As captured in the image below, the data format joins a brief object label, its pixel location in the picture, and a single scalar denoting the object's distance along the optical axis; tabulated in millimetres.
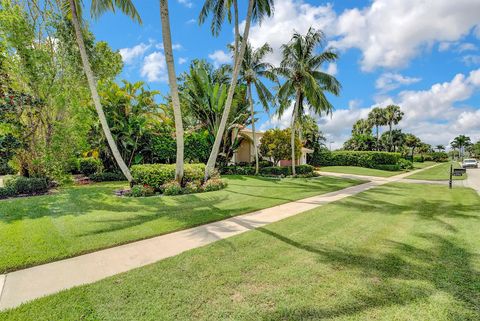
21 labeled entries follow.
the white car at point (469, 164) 36656
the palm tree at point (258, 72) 18656
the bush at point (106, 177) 14023
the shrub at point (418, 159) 59900
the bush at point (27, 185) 9454
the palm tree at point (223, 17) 11125
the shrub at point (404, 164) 32181
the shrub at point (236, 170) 19356
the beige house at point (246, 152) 24688
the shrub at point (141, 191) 9375
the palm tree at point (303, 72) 17688
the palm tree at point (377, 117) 46750
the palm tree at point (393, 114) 46312
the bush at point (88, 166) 16609
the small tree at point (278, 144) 20844
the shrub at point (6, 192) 9188
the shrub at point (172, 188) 9731
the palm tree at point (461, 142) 84438
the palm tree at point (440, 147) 104212
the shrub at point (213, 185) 10902
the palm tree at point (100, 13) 9049
